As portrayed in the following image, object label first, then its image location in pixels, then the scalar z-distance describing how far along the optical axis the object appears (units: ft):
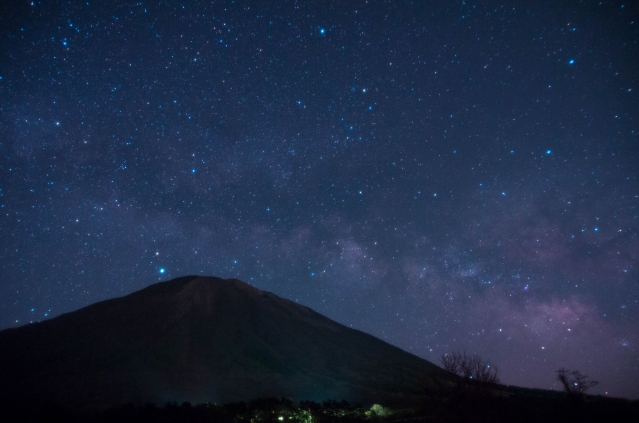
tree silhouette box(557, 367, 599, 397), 118.65
